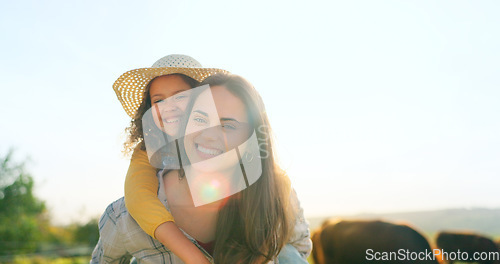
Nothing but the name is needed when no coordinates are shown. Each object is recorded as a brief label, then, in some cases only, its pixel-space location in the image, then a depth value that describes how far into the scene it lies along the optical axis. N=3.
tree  28.16
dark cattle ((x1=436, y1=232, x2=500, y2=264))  5.93
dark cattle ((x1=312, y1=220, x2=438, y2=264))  4.67
